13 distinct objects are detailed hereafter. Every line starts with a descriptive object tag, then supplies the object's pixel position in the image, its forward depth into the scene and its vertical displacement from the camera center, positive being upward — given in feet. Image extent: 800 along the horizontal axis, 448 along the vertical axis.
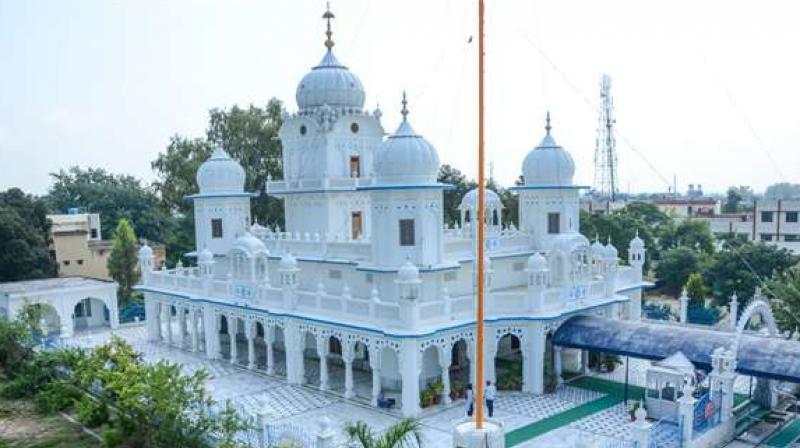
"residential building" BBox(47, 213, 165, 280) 131.75 -10.01
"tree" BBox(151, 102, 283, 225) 134.10 +9.34
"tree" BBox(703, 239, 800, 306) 106.63 -13.13
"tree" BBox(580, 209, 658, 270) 141.08 -7.96
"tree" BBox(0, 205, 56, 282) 112.98 -8.68
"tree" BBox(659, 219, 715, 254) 149.89 -10.61
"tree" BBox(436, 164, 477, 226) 146.41 +0.59
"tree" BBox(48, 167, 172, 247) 164.25 -0.25
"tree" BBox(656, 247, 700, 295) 125.90 -14.91
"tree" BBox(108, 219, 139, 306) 118.62 -11.24
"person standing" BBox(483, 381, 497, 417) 57.26 -17.58
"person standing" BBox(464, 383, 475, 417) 57.45 -18.18
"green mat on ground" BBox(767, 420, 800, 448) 52.03 -20.07
